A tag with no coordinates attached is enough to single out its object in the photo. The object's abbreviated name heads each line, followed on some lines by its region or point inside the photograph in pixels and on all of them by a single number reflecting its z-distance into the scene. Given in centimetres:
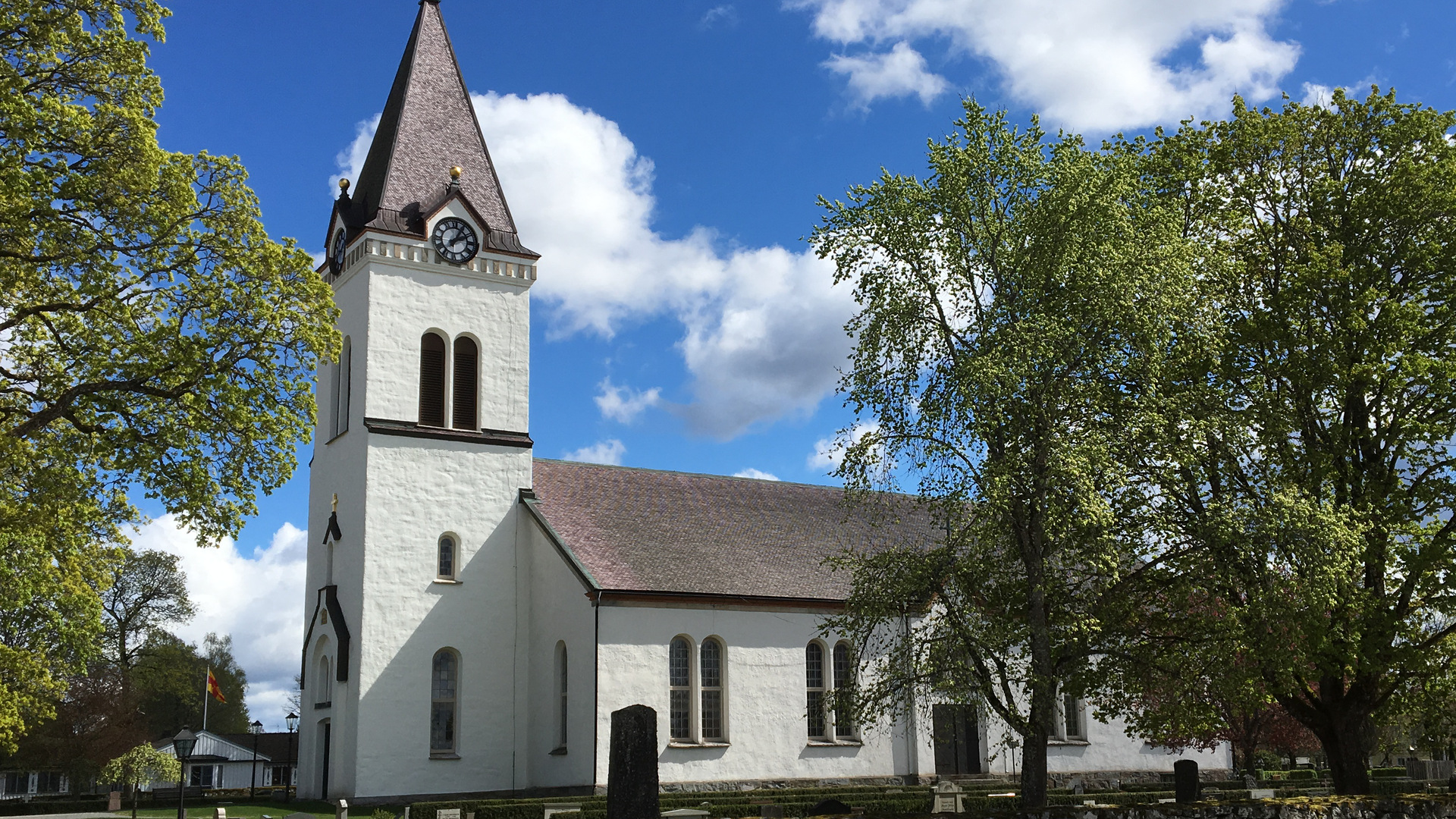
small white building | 6938
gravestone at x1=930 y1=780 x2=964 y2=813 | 2494
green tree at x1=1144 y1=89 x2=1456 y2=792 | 1753
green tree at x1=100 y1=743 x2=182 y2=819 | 4362
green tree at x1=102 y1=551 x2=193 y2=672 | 5834
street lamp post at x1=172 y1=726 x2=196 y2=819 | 2519
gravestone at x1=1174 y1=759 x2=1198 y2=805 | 2144
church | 2891
